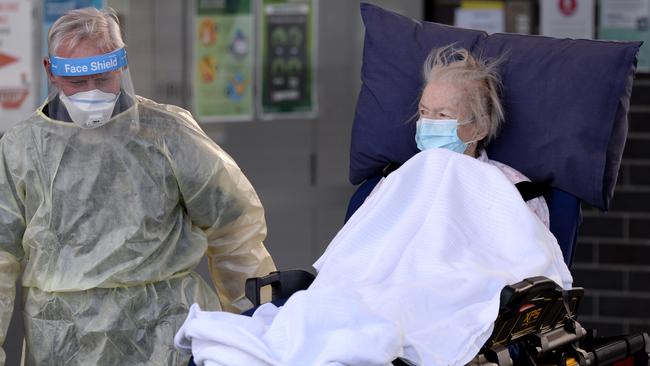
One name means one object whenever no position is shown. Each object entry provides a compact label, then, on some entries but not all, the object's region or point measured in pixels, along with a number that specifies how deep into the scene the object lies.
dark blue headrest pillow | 7.31
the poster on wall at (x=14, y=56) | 10.25
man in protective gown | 6.92
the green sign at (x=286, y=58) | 11.76
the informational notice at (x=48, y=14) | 10.33
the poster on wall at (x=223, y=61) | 11.45
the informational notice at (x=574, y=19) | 11.96
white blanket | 5.82
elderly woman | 7.27
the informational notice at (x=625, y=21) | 11.94
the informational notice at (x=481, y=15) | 12.05
